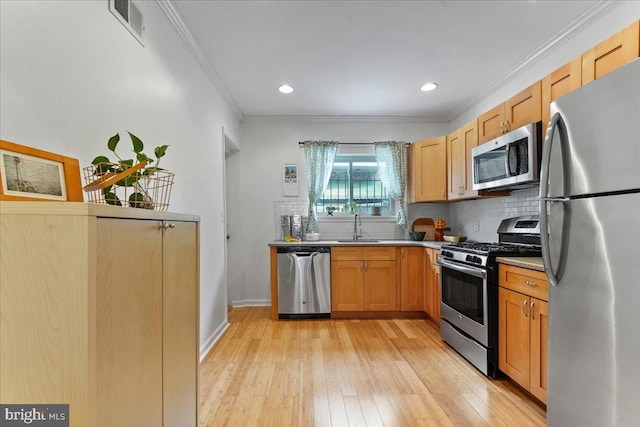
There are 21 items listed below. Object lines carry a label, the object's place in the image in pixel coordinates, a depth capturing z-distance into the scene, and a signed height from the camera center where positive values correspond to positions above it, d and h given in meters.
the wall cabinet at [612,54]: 1.54 +0.84
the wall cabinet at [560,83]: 1.91 +0.84
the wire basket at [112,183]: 1.06 +0.11
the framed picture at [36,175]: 0.87 +0.12
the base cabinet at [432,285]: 3.44 -0.81
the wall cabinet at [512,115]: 2.31 +0.81
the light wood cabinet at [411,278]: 3.80 -0.78
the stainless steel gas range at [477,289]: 2.33 -0.63
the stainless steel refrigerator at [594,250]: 1.13 -0.15
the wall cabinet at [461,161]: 3.29 +0.58
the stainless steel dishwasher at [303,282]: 3.76 -0.82
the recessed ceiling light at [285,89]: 3.43 +1.38
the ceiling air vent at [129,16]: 1.55 +1.03
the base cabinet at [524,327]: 1.86 -0.73
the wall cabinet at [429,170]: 3.89 +0.55
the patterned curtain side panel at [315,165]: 4.31 +0.66
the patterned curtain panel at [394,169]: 4.30 +0.61
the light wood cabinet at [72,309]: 0.66 -0.21
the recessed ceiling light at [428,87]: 3.43 +1.40
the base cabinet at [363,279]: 3.79 -0.79
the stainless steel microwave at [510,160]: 2.30 +0.43
